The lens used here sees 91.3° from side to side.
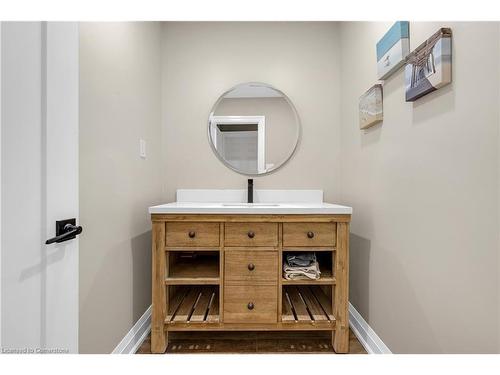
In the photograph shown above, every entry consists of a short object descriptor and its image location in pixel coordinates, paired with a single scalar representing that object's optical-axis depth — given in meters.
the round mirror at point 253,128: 1.96
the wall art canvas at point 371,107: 1.38
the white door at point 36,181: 0.55
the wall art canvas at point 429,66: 0.90
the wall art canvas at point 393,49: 1.14
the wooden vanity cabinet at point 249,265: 1.40
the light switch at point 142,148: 1.61
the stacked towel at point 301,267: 1.42
